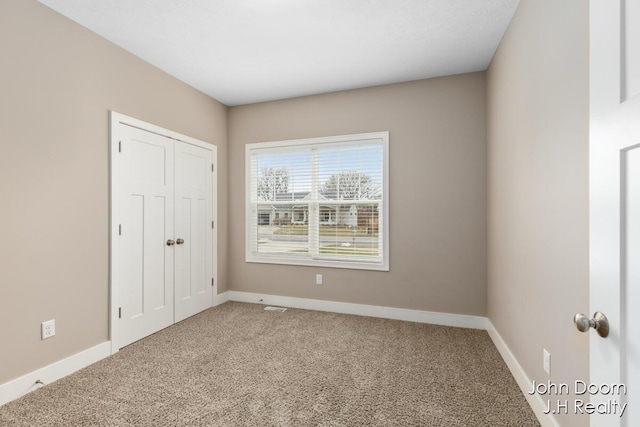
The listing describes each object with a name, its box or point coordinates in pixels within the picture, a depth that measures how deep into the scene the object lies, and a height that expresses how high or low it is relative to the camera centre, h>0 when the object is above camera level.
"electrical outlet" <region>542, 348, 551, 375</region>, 1.72 -0.83
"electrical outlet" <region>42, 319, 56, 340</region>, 2.24 -0.85
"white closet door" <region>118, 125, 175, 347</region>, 2.87 -0.21
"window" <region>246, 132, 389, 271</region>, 3.71 +0.15
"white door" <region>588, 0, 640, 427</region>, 0.75 +0.03
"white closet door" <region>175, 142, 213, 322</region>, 3.52 -0.21
